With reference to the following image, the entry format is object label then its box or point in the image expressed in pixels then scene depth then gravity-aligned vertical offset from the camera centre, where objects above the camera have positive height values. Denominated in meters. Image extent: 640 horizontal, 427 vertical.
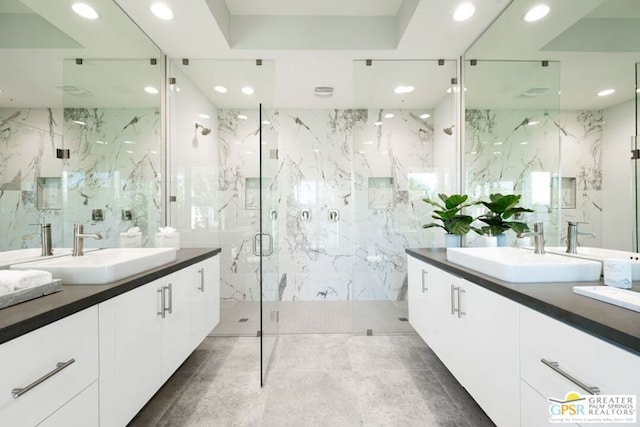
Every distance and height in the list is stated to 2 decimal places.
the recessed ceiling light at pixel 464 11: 1.99 +1.44
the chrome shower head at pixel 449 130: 2.80 +0.82
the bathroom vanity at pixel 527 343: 0.78 -0.48
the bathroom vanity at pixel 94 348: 0.81 -0.52
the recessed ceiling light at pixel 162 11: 1.98 +1.43
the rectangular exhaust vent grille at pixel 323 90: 3.13 +1.37
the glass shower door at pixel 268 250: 2.05 -0.34
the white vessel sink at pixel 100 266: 1.25 -0.27
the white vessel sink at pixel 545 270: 1.26 -0.27
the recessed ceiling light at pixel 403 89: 3.01 +1.31
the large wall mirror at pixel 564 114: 1.20 +0.54
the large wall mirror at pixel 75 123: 1.23 +0.51
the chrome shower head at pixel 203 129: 3.11 +0.93
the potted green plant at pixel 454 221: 2.21 -0.08
